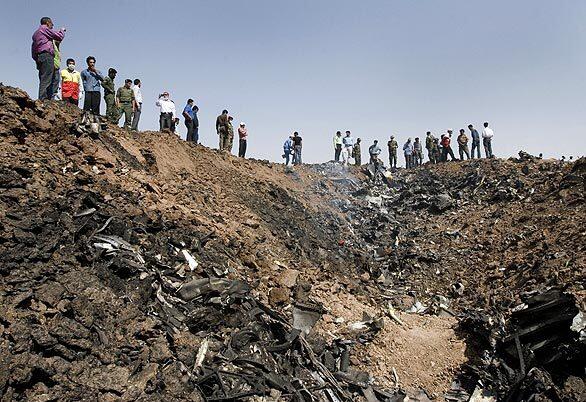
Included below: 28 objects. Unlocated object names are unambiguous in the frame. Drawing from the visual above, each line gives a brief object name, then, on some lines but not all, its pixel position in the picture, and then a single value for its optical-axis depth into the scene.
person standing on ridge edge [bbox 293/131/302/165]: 18.03
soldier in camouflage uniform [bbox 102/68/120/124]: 9.76
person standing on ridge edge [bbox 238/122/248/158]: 15.32
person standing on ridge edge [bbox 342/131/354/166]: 19.44
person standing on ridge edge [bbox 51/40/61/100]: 8.16
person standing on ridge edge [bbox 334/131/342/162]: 19.41
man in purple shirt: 7.68
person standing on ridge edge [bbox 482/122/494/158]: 18.44
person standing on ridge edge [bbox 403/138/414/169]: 21.30
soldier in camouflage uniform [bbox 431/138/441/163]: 20.88
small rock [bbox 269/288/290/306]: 6.73
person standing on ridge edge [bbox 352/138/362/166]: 20.55
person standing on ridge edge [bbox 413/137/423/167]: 21.30
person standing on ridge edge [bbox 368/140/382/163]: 19.89
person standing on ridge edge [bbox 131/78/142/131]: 10.76
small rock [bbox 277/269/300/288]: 7.24
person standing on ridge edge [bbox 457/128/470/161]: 19.18
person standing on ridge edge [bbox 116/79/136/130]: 10.42
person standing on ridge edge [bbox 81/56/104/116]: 9.24
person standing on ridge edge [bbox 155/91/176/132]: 11.94
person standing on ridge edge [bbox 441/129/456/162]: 19.78
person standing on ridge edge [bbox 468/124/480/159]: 18.75
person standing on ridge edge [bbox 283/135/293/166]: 18.00
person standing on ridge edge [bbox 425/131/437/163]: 20.84
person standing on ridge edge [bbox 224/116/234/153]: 14.07
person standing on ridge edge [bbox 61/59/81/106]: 9.00
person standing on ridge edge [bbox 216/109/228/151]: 13.68
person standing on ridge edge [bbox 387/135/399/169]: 21.00
